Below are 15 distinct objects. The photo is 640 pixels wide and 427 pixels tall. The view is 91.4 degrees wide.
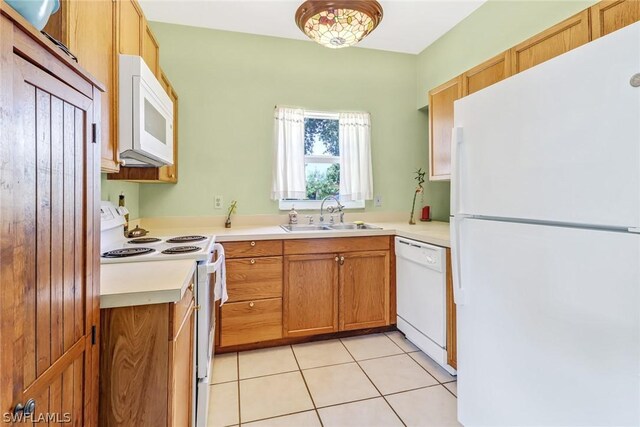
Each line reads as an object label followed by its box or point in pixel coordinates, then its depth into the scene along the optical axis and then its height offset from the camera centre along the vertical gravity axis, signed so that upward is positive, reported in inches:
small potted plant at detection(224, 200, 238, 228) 106.2 +1.1
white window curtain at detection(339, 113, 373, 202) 116.0 +20.8
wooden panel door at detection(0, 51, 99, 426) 20.5 -2.7
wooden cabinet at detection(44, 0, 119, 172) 39.0 +23.5
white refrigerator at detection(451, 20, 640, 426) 33.5 -3.8
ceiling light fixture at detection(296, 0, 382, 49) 77.7 +50.7
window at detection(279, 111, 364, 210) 117.6 +20.4
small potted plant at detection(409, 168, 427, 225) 122.3 +12.1
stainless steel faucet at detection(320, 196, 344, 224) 114.0 +1.5
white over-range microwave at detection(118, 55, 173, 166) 52.8 +18.1
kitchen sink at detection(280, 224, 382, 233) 104.7 -5.1
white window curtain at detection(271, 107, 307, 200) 109.5 +20.4
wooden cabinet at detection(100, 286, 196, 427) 35.7 -17.9
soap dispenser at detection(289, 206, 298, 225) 110.1 -1.7
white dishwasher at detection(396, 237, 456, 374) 77.1 -22.8
